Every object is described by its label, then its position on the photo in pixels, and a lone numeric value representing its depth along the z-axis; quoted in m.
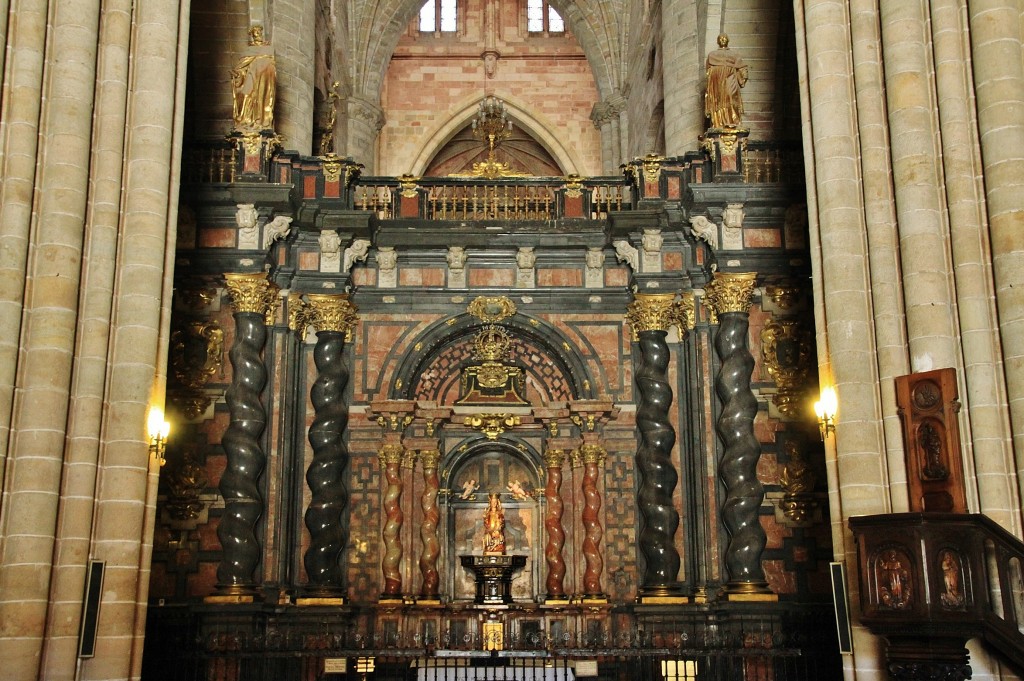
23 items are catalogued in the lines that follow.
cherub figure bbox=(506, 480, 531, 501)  20.20
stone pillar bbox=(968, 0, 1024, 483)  10.94
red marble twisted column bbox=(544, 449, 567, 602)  19.19
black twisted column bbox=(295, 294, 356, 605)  18.41
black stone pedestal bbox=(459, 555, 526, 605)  18.84
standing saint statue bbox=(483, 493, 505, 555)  19.20
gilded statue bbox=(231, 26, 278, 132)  18.94
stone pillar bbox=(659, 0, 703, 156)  22.22
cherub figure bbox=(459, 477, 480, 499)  20.23
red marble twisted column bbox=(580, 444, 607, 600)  18.88
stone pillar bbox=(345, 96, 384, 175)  32.25
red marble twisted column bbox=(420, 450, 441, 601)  19.00
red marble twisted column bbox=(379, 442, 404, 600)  18.81
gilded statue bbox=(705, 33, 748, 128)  19.08
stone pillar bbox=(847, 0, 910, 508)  11.85
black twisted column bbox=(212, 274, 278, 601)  17.77
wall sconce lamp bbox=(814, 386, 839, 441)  12.36
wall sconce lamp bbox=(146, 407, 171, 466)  12.27
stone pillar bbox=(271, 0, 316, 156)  21.55
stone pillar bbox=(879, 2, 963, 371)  11.52
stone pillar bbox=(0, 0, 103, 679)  10.94
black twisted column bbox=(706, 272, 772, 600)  17.66
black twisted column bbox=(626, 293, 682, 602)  18.45
